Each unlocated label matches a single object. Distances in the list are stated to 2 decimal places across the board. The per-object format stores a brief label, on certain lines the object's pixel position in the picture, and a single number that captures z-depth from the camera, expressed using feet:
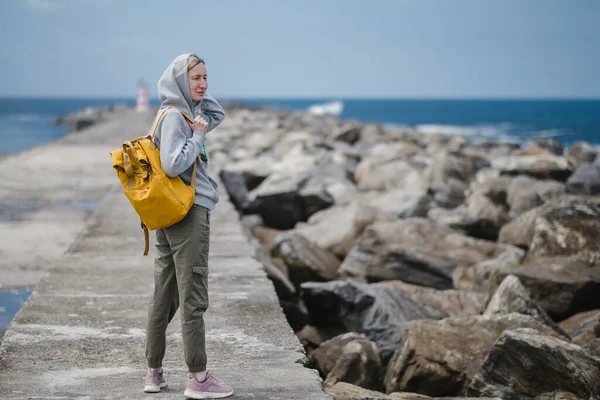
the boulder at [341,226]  50.03
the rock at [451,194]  69.10
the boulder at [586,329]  30.01
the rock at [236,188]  61.05
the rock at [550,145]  130.86
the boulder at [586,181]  67.97
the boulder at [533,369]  24.84
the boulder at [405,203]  60.44
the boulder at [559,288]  37.32
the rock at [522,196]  62.44
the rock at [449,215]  55.21
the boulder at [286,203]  59.98
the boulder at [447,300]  37.35
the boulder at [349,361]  28.12
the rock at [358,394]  23.71
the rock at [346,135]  136.26
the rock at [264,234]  53.47
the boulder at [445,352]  27.61
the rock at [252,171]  74.02
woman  19.29
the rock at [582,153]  111.15
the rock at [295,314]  37.17
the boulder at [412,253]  44.01
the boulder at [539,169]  77.20
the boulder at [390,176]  76.18
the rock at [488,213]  55.93
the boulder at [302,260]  43.68
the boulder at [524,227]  49.57
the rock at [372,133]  140.42
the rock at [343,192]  67.92
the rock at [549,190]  66.28
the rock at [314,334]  34.53
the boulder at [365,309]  32.94
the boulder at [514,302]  32.01
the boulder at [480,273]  41.31
